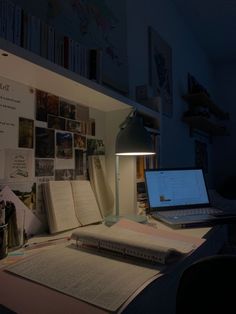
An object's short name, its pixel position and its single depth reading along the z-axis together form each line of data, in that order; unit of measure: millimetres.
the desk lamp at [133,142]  1183
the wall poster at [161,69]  2135
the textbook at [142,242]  726
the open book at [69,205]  1030
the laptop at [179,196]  1321
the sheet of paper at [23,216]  891
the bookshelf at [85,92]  780
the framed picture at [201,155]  3084
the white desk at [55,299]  496
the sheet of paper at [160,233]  885
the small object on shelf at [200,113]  2670
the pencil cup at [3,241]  743
